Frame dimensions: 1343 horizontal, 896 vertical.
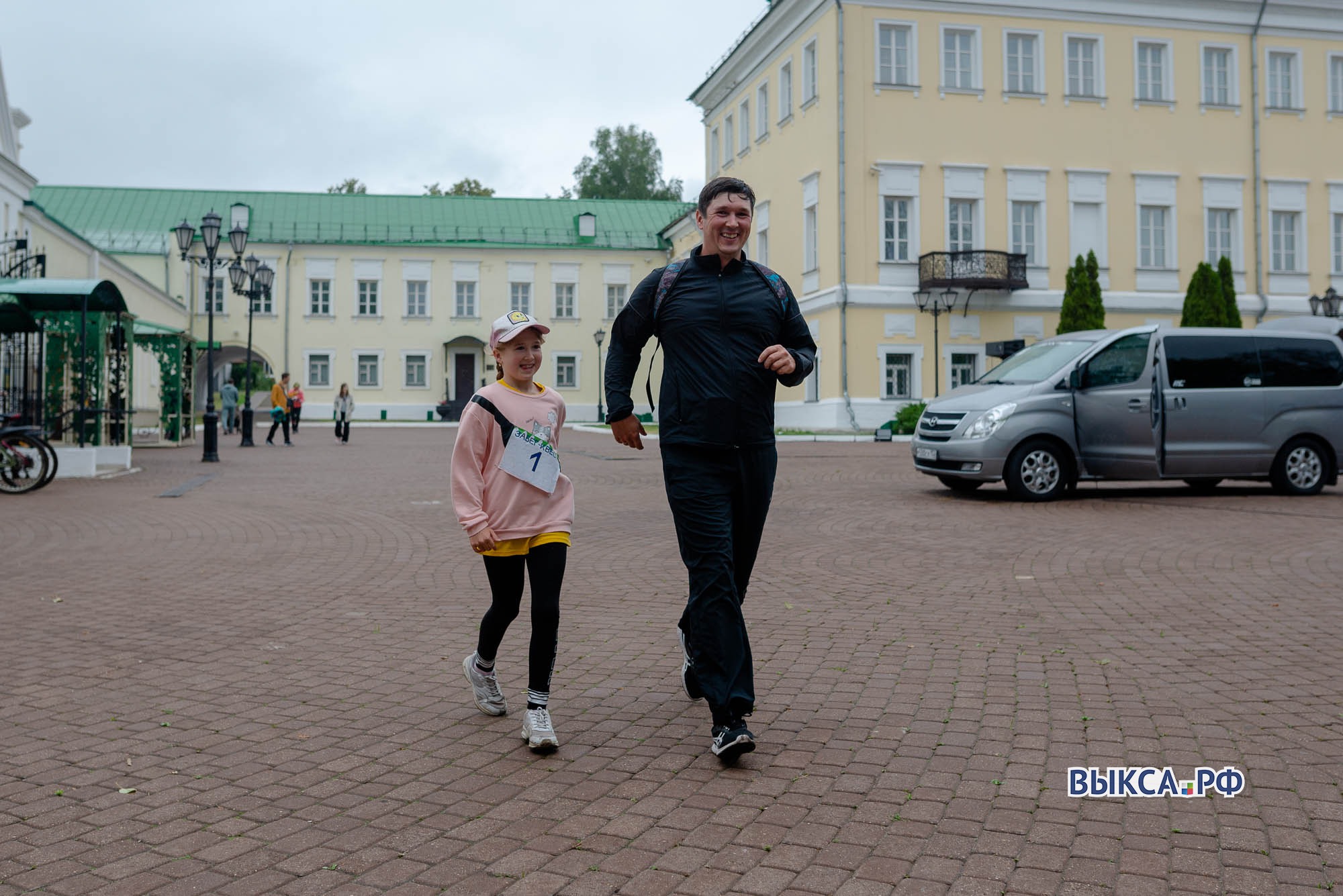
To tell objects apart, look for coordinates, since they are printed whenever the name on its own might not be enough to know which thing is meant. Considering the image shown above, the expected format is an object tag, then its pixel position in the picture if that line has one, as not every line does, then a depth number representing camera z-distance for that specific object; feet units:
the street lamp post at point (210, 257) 74.18
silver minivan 45.01
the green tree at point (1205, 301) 109.70
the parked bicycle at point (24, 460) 50.24
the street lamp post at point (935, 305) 117.39
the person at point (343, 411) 108.27
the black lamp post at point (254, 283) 98.89
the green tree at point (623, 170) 257.55
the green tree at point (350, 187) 251.19
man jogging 14.60
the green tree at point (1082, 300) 109.29
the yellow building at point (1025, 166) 116.67
